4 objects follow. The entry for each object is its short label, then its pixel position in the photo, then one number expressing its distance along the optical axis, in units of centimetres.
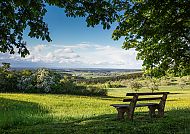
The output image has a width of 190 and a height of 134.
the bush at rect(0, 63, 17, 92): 4596
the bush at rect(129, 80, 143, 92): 6744
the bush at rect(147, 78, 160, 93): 6604
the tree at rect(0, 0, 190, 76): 961
